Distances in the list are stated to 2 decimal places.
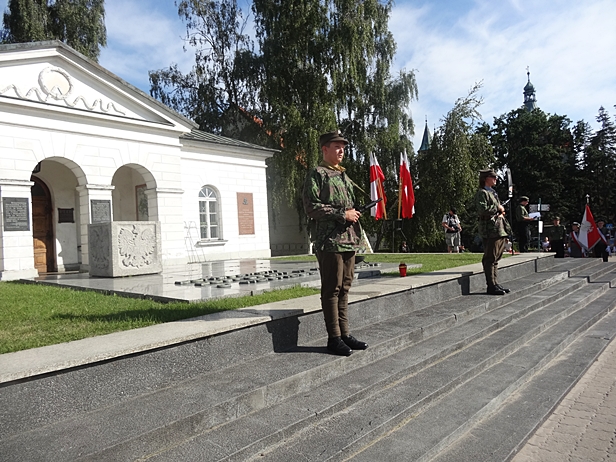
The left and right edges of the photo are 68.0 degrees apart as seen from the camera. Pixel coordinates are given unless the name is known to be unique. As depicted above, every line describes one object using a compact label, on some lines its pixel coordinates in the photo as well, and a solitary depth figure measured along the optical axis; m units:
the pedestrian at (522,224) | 10.80
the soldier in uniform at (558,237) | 16.48
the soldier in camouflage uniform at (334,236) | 3.94
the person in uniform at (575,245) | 17.44
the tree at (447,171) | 23.58
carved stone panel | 9.38
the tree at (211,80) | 26.12
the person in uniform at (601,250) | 15.49
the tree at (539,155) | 39.16
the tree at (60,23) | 21.41
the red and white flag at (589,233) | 15.50
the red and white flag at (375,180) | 9.08
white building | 11.84
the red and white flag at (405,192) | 9.19
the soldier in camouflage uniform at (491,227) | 7.06
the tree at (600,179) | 39.28
